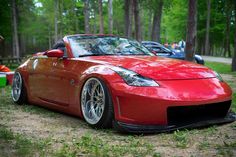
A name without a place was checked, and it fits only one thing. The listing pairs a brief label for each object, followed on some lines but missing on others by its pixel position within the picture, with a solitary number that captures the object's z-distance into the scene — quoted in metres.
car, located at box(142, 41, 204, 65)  16.84
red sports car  4.61
